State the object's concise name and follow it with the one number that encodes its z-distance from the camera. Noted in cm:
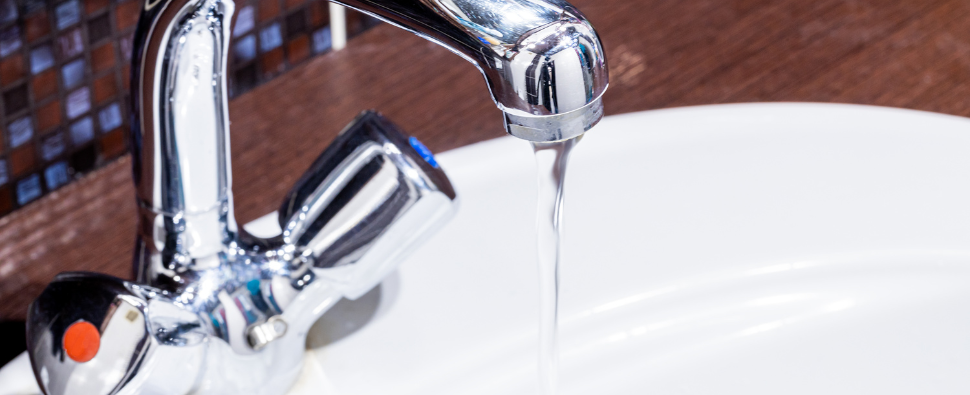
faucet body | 57
